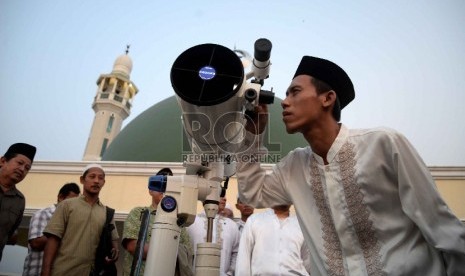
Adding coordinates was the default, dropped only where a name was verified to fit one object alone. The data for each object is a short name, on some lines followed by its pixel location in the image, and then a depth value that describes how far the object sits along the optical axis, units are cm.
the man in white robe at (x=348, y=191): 144
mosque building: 865
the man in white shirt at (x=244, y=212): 454
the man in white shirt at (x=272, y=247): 310
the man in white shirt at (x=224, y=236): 373
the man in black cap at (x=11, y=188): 300
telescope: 150
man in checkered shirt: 337
